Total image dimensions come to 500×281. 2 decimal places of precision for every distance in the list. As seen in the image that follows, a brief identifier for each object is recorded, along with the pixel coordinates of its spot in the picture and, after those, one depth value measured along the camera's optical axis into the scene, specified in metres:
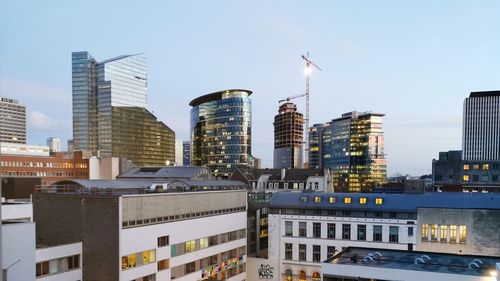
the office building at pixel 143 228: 46.34
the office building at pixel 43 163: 154.12
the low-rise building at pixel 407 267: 32.72
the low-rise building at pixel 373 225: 58.98
